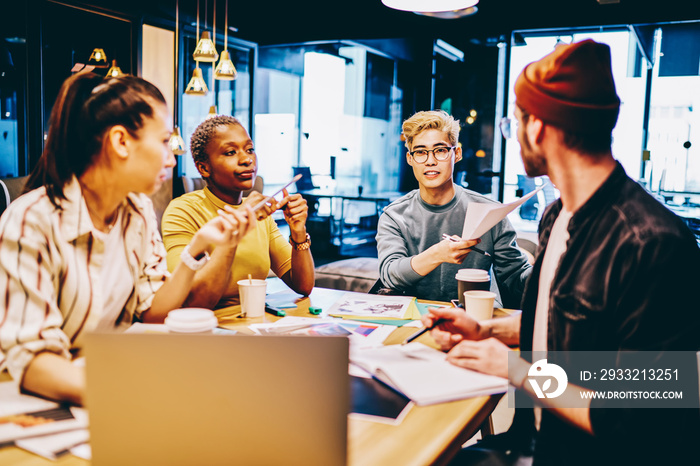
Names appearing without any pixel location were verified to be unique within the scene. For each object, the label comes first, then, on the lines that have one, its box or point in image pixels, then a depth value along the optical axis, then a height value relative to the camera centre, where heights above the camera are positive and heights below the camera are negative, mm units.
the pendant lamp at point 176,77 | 6191 +1086
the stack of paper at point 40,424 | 917 -452
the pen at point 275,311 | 1845 -464
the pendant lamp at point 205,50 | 3754 +822
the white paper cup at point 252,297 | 1787 -402
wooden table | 906 -465
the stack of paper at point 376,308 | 1807 -455
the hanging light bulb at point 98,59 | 5320 +1069
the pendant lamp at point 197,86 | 4178 +639
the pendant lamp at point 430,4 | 2182 +696
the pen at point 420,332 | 1447 -437
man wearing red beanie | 1061 -212
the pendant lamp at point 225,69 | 4043 +749
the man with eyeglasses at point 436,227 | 2492 -226
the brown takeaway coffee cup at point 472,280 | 1854 -333
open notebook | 1171 -444
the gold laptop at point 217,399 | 783 -323
